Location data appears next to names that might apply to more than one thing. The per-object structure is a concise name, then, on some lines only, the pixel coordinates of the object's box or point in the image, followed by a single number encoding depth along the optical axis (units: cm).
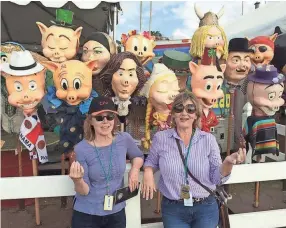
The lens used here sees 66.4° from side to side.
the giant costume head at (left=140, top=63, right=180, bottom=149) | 165
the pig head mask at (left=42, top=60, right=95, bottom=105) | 147
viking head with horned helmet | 172
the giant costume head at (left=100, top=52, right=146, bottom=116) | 157
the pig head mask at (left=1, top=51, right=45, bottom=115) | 147
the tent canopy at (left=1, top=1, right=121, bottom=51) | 325
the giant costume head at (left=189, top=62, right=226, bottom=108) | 161
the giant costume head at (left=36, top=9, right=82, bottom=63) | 159
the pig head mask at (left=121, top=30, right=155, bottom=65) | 181
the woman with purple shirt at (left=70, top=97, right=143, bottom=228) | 112
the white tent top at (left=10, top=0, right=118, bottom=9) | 189
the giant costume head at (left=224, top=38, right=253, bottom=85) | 180
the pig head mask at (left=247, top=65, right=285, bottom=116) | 172
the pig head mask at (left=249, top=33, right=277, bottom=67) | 190
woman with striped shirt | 115
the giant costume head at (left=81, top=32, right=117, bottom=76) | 164
